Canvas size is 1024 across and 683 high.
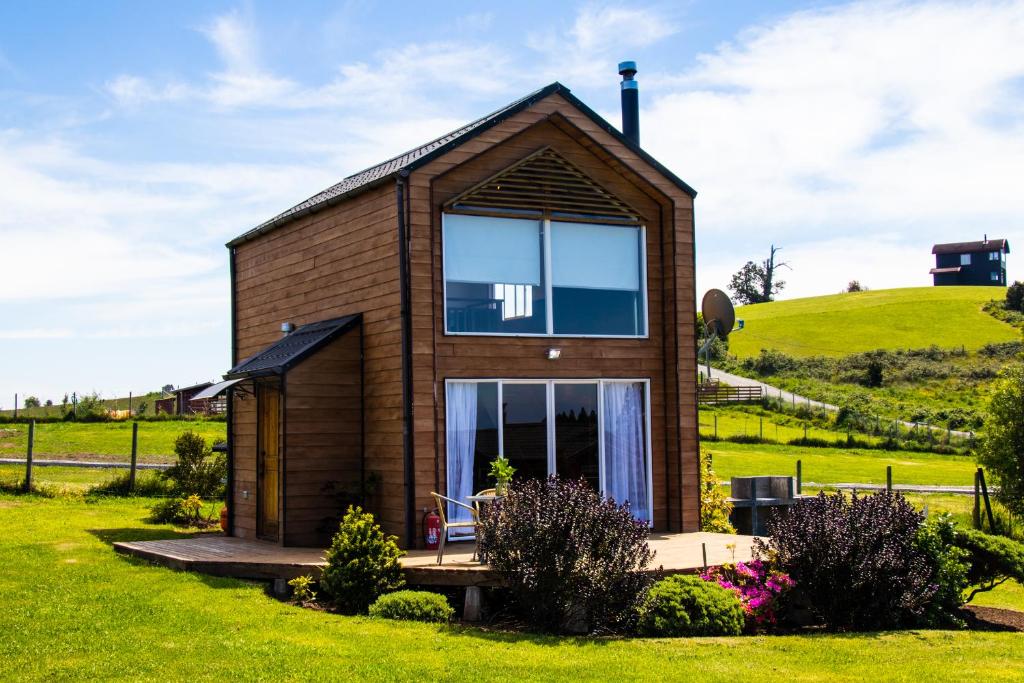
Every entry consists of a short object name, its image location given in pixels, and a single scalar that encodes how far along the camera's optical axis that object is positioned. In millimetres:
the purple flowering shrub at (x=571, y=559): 9734
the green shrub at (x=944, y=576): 10461
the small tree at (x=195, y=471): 18750
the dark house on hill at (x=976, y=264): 110812
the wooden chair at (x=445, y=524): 11070
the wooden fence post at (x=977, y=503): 18672
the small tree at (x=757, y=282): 107500
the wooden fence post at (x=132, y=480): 20188
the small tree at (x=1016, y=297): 80000
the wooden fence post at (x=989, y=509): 18161
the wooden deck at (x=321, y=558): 10711
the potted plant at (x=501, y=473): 12044
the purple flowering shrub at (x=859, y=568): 10109
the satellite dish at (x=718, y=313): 17344
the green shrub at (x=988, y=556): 11195
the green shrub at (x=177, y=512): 16891
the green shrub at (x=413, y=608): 10000
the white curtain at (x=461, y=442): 12938
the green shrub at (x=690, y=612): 9594
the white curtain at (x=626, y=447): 13992
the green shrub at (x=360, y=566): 10523
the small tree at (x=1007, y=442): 18922
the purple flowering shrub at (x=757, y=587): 10070
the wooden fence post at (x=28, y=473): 19031
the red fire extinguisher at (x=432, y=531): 12398
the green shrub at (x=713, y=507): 15172
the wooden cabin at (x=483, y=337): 12930
